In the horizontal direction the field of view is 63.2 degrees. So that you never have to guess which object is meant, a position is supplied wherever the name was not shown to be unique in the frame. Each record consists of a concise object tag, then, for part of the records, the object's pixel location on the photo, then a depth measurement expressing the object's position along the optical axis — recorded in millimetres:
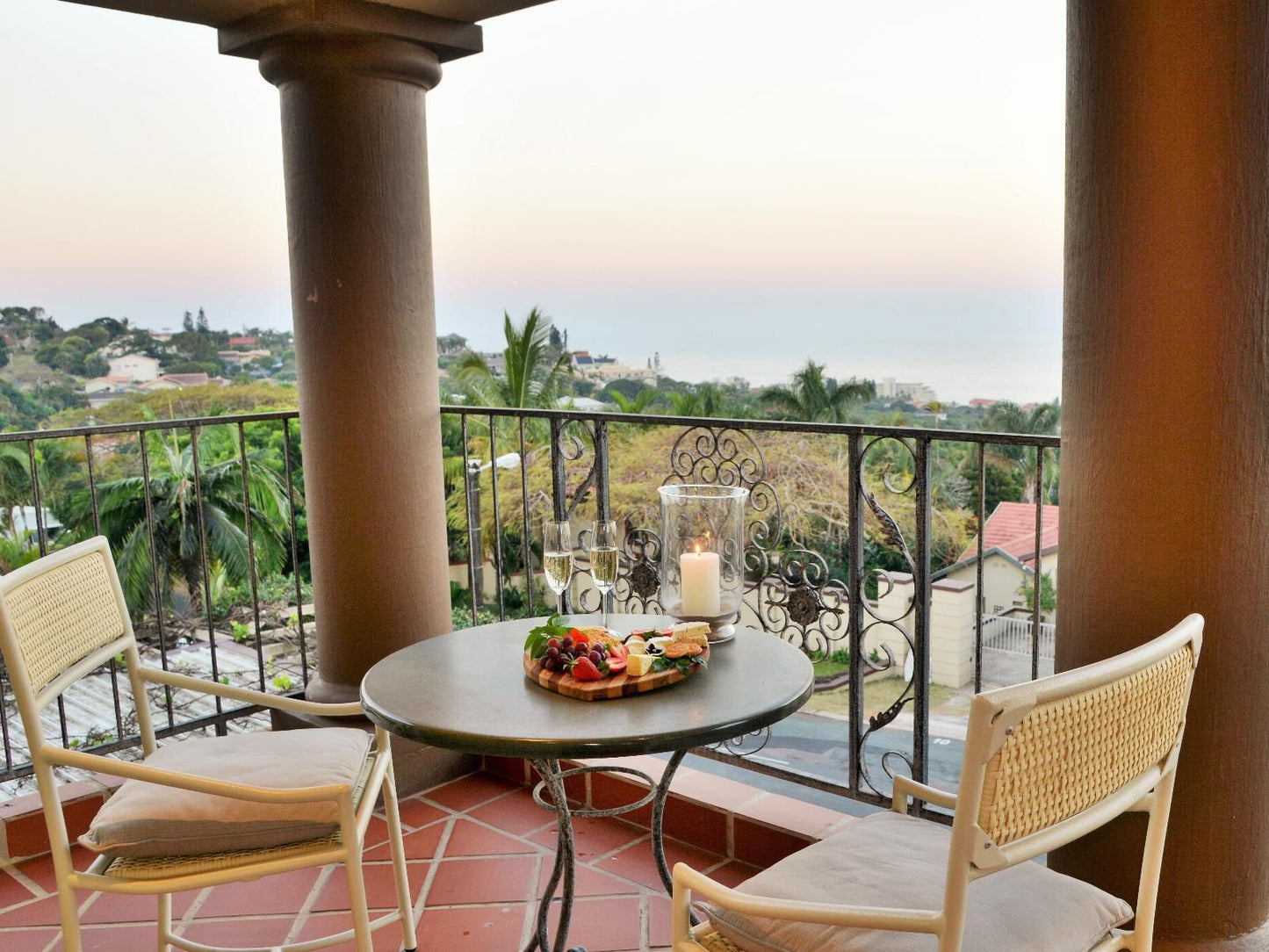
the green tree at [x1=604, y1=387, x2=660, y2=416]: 23328
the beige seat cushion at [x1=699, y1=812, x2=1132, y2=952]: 1229
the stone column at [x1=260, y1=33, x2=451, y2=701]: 2719
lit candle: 1808
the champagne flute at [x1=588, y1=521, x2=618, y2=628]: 1844
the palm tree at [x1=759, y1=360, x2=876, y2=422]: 25188
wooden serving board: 1584
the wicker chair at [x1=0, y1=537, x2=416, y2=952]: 1592
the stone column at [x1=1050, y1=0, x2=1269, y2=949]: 1516
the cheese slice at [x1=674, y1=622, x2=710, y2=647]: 1710
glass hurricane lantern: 1817
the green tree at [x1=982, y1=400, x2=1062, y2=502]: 22255
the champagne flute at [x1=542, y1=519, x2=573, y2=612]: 1860
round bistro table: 1438
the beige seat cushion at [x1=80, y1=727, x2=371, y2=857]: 1621
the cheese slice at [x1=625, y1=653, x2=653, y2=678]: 1610
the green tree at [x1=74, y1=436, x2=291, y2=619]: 18203
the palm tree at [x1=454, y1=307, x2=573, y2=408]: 21969
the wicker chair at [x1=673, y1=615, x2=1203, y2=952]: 1061
